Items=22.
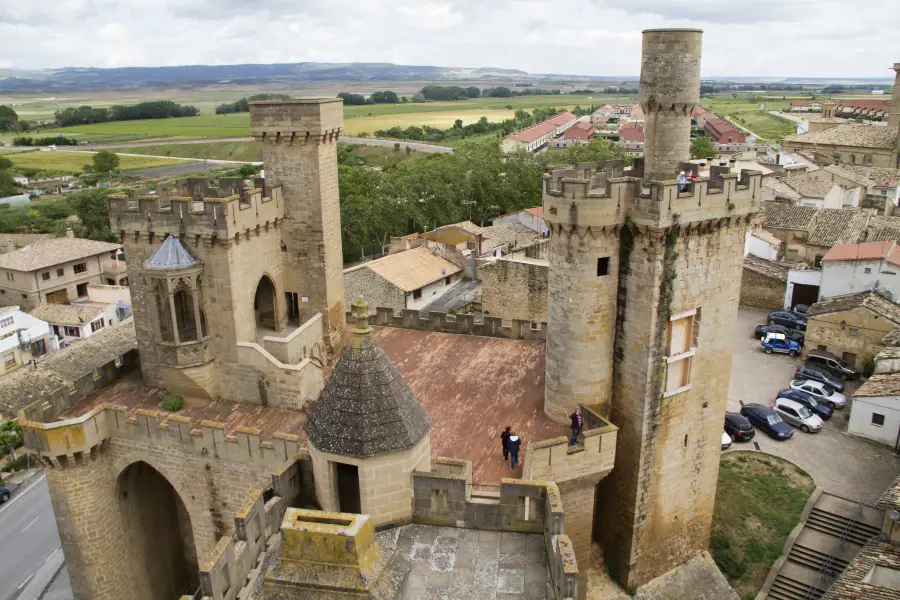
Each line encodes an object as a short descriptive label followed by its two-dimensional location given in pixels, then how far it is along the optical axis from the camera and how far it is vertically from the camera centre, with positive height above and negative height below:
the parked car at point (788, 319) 51.28 -15.91
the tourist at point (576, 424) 21.16 -9.37
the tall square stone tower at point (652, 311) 20.45 -6.33
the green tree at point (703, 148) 110.07 -9.40
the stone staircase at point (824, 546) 27.11 -17.56
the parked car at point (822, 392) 40.60 -16.71
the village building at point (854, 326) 44.47 -14.38
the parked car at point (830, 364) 44.59 -16.69
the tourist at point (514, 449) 20.42 -9.73
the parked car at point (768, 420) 37.38 -16.83
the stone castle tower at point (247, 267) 23.72 -5.86
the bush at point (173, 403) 24.56 -10.12
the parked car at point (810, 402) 39.59 -16.68
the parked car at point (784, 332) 49.16 -16.19
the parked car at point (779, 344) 47.75 -16.40
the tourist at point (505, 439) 20.55 -9.49
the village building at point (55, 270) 63.06 -15.50
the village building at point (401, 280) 46.56 -12.07
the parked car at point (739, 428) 37.09 -16.78
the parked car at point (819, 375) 42.25 -16.54
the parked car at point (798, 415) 38.25 -16.84
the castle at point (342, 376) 17.00 -8.55
